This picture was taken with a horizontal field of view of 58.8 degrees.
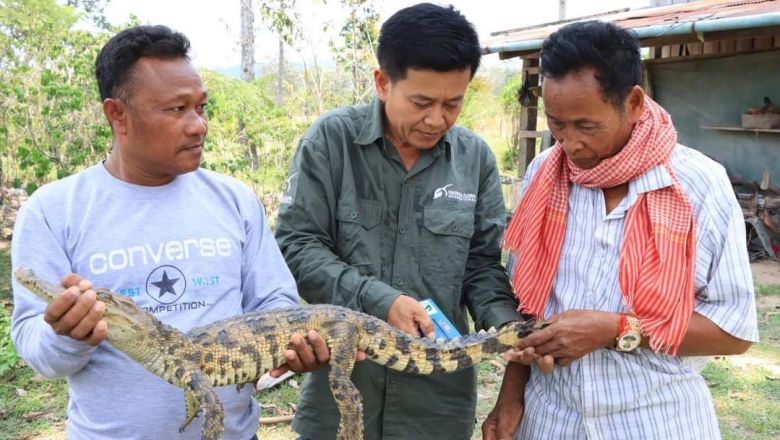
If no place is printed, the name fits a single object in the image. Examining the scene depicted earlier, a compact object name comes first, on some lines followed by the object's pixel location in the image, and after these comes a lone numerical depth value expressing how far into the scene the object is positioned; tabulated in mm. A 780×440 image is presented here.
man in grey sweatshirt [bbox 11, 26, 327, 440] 2389
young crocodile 2373
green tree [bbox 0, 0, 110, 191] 8366
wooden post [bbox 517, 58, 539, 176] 12273
